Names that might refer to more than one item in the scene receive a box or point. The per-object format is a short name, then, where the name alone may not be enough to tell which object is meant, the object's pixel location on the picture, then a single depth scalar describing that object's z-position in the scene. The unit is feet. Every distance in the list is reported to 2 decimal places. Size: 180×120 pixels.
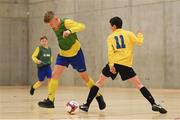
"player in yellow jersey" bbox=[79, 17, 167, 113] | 50.17
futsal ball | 48.90
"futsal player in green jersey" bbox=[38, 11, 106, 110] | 54.92
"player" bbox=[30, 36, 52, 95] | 88.59
